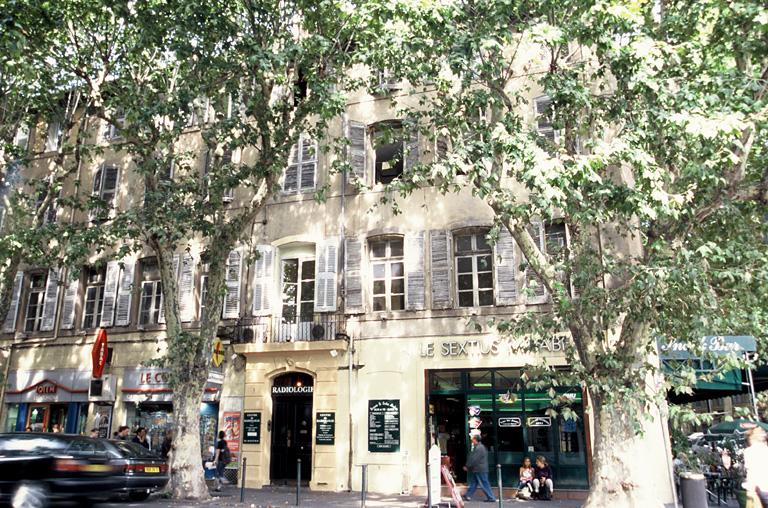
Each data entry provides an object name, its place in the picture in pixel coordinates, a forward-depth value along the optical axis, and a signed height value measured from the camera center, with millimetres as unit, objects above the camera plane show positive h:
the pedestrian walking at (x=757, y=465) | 8297 -560
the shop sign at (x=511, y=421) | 15773 +38
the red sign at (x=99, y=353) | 19000 +2103
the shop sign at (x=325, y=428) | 16719 -114
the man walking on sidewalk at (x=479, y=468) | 13672 -952
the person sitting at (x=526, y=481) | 14410 -1303
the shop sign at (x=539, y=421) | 15508 +35
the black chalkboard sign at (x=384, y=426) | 16172 -69
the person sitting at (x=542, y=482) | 14430 -1318
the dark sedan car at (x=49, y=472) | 10117 -749
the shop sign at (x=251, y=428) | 17484 -108
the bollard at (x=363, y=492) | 12667 -1348
